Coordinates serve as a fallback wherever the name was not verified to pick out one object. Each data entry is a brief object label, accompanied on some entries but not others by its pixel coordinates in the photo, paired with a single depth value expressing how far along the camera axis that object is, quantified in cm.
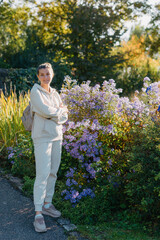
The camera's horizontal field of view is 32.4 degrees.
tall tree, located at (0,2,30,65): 1404
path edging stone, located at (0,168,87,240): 331
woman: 318
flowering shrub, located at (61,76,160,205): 401
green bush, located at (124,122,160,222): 326
